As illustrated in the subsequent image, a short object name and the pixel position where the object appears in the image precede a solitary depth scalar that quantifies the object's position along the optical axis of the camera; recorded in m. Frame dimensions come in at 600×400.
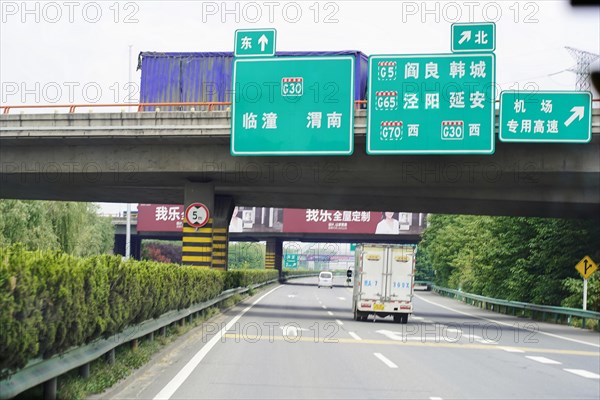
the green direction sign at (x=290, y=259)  111.56
